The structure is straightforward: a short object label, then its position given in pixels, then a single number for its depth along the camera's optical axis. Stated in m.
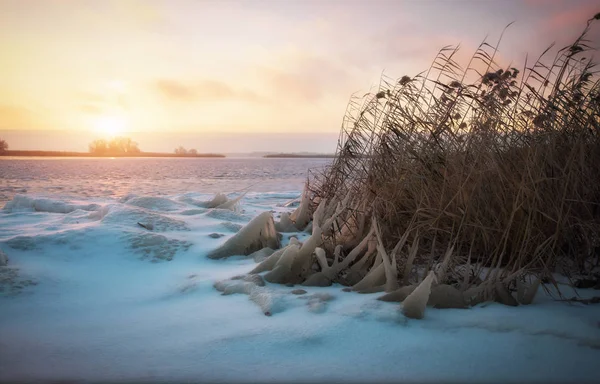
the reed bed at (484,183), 1.82
